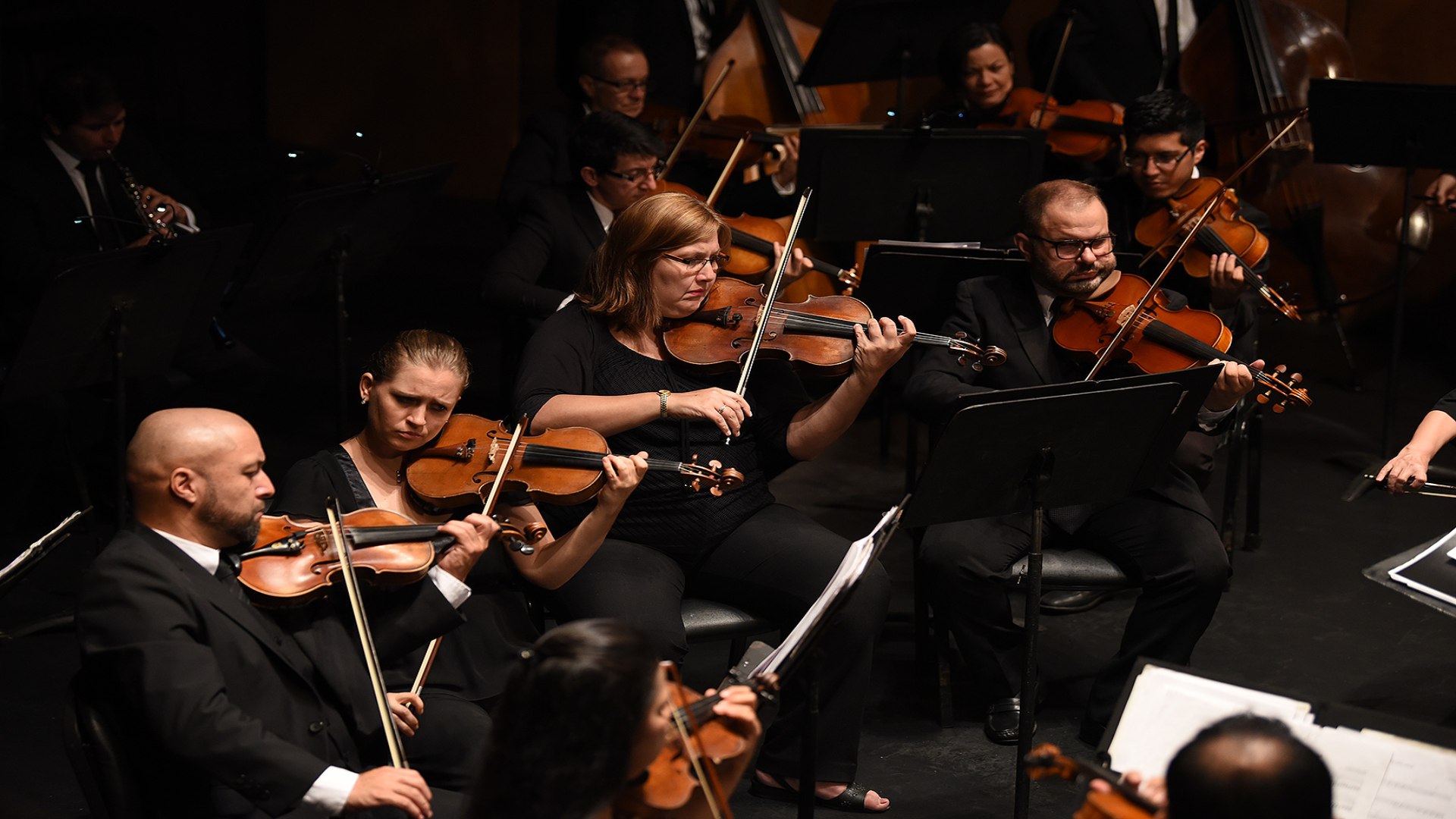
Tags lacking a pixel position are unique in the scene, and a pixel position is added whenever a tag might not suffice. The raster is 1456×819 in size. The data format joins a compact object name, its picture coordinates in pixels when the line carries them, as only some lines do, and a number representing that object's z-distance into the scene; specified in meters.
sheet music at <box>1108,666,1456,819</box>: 4.07
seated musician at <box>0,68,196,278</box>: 8.28
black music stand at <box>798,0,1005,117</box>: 9.69
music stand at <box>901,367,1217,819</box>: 5.23
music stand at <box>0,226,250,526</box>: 6.88
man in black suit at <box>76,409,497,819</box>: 4.18
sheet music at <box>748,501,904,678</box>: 4.23
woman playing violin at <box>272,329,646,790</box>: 5.33
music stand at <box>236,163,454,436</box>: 7.88
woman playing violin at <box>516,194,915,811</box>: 5.93
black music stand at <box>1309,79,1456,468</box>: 9.06
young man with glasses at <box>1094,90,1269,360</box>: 7.64
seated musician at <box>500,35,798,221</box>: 9.23
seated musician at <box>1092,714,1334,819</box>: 3.02
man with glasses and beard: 6.49
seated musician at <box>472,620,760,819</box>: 3.38
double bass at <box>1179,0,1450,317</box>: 10.81
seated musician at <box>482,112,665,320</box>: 8.06
